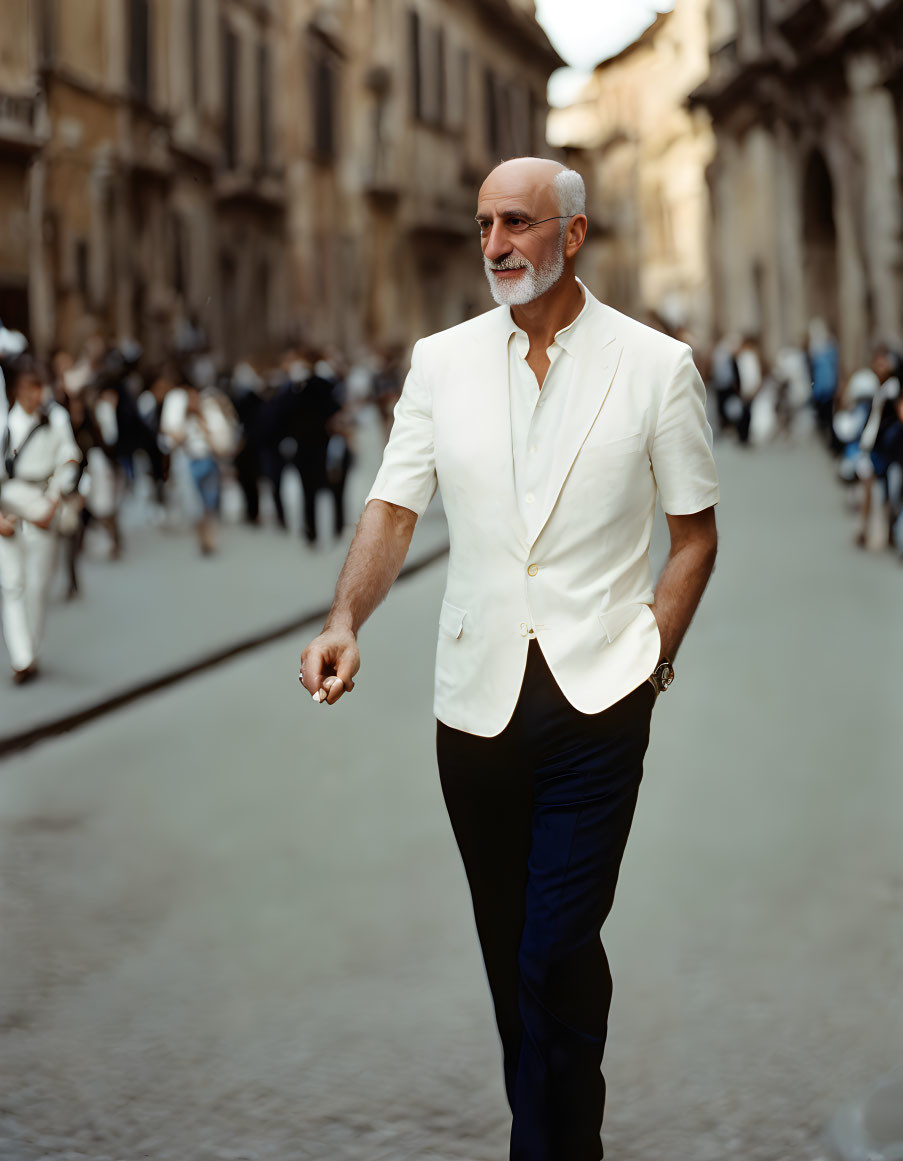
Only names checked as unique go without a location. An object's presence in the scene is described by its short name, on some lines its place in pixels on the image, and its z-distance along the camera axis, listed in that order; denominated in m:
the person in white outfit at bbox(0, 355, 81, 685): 10.92
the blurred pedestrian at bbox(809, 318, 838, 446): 28.84
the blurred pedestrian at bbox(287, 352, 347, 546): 18.36
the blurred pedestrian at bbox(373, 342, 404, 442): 34.44
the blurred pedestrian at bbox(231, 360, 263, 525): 21.03
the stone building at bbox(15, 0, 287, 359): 27.58
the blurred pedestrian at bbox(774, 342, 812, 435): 31.66
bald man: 3.29
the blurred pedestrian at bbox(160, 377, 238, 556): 19.03
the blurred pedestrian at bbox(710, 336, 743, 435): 29.69
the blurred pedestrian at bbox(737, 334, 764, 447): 29.61
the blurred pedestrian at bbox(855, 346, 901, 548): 15.14
